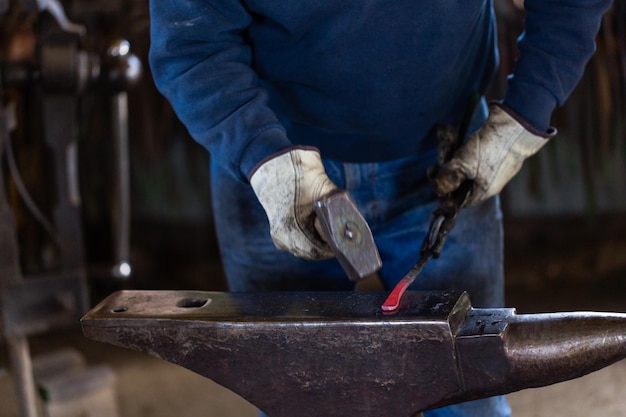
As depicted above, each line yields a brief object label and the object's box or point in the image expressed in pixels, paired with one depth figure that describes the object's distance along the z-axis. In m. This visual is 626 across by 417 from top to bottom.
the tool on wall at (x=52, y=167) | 3.19
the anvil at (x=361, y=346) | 2.14
